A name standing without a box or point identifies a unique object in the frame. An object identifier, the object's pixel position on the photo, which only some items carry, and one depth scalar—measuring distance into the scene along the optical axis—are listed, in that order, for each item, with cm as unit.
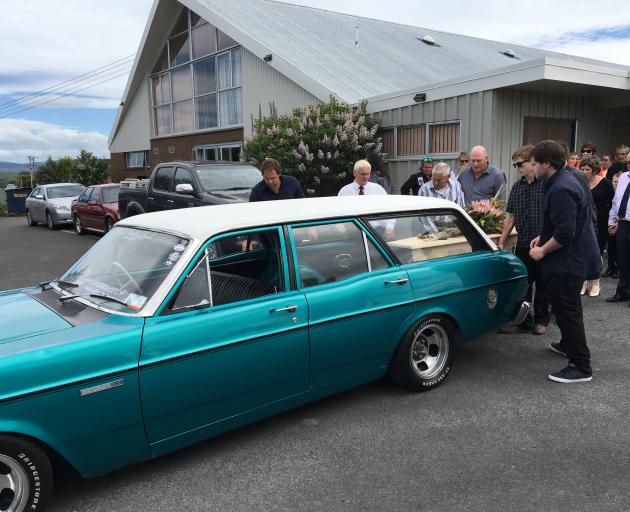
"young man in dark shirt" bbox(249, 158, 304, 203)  591
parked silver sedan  1692
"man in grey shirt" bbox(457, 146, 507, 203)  644
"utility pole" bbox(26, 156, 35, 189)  5922
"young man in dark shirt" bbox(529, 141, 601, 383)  396
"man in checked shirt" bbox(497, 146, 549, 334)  502
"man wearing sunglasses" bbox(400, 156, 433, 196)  805
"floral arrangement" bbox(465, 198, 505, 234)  576
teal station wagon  257
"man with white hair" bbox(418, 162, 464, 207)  607
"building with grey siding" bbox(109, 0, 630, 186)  973
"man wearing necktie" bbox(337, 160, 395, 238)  619
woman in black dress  723
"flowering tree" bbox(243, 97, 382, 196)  1150
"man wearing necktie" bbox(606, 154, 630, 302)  643
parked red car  1335
